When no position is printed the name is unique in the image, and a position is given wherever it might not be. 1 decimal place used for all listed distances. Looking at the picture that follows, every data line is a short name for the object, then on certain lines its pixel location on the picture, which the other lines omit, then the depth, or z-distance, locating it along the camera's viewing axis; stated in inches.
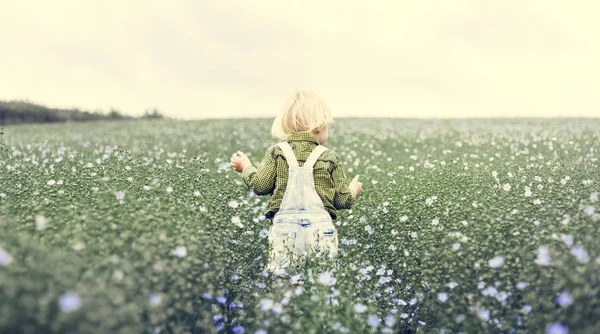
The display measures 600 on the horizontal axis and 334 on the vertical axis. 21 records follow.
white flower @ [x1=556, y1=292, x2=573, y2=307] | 138.9
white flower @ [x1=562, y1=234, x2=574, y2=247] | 154.4
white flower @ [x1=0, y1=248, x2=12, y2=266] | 118.6
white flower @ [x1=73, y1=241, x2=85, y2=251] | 136.2
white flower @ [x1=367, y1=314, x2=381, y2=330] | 158.2
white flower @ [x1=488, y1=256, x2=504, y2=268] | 165.9
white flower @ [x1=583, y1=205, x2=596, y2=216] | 166.7
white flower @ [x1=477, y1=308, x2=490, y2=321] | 157.6
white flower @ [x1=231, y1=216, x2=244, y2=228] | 198.9
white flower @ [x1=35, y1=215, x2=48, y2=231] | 144.3
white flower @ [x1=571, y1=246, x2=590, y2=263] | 143.4
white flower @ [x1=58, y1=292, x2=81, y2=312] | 111.9
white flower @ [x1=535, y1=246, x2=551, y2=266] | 152.7
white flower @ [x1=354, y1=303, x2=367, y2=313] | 162.1
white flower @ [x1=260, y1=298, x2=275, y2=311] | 157.9
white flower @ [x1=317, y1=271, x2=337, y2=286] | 167.9
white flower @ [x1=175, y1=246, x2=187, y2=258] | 151.0
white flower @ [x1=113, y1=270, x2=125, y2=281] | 129.6
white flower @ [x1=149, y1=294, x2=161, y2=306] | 133.3
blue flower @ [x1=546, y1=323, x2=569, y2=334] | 137.3
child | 187.3
